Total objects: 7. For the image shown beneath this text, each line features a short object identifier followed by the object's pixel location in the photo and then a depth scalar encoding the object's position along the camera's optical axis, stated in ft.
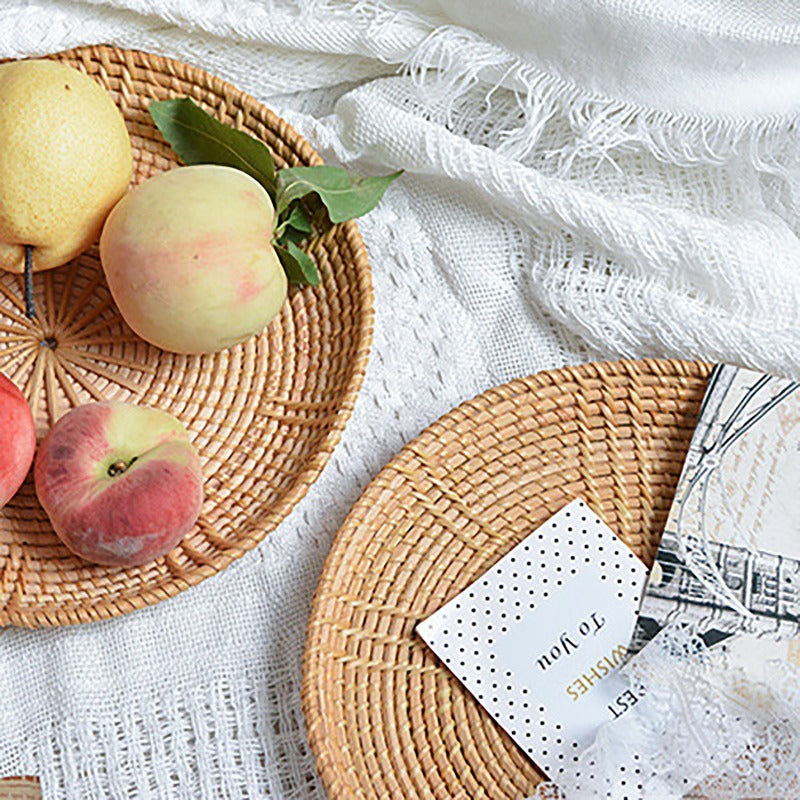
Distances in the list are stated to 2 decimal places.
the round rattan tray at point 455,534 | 2.01
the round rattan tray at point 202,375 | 2.10
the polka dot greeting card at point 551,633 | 2.05
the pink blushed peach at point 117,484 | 1.96
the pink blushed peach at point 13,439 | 1.98
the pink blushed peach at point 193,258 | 2.03
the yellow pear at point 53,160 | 2.02
